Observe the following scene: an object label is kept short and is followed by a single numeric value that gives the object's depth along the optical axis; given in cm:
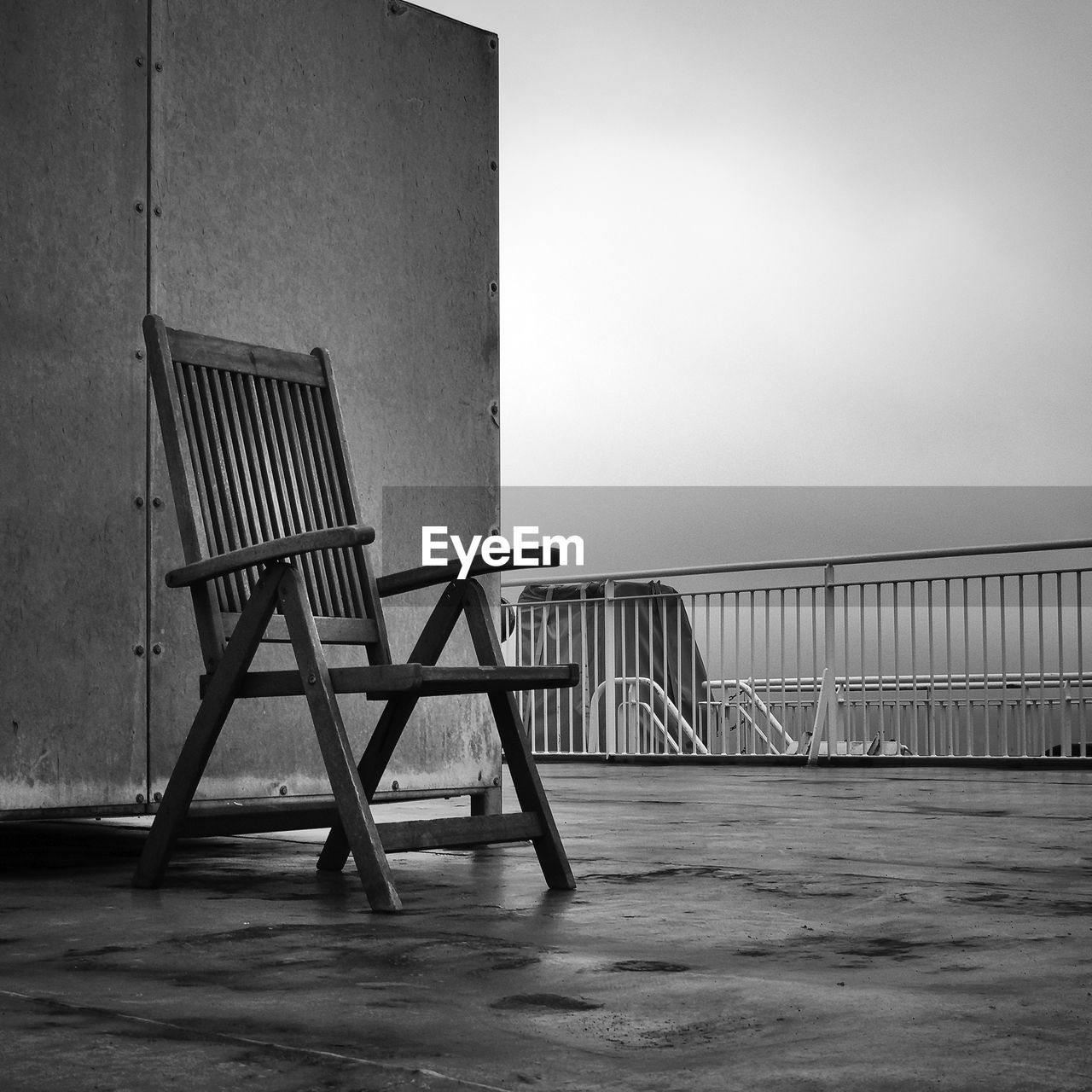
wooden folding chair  260
